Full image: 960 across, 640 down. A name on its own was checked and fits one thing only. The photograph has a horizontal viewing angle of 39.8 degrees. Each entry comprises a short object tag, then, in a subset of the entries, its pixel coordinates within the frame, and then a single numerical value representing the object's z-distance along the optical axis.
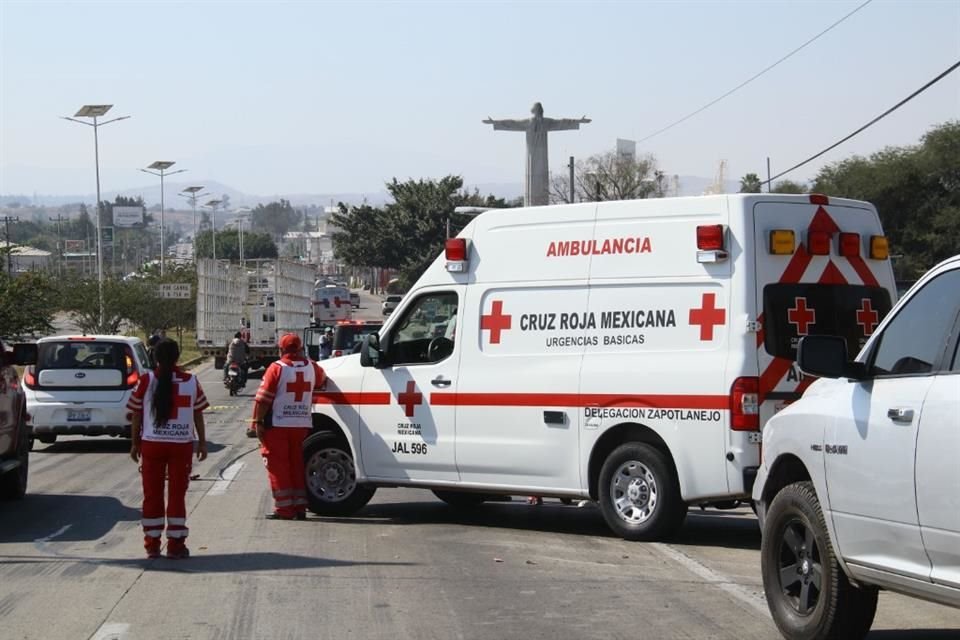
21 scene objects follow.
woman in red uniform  10.37
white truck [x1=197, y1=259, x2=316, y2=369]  42.66
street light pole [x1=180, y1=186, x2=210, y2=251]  120.01
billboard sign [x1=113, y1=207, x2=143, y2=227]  184.38
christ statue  61.16
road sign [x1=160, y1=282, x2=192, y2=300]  61.62
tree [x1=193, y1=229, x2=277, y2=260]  160.38
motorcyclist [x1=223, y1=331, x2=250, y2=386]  35.88
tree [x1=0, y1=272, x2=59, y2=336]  37.66
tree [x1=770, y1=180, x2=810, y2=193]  67.62
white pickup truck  5.78
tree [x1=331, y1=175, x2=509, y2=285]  79.00
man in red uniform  12.51
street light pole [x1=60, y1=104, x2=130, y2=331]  66.69
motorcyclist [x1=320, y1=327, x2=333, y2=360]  35.60
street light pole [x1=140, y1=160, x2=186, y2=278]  100.00
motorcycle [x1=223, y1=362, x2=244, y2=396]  35.75
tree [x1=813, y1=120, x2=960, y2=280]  57.88
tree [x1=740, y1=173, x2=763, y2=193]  88.00
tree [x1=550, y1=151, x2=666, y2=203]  96.69
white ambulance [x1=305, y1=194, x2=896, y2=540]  10.42
